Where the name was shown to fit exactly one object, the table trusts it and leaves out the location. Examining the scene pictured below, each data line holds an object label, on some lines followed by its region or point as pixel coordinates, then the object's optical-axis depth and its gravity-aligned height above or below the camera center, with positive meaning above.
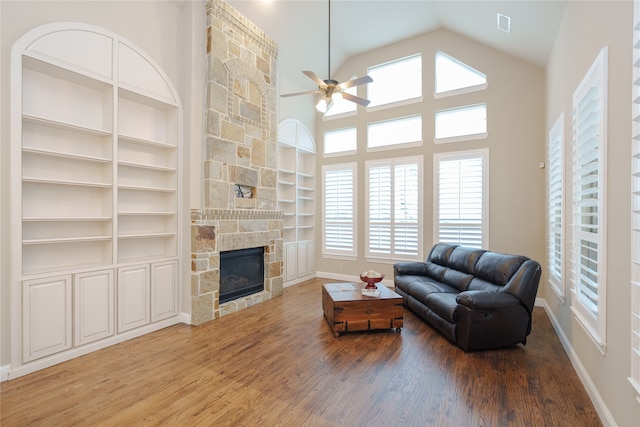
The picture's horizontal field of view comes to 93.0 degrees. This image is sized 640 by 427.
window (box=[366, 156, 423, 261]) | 5.74 +0.10
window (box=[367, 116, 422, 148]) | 5.79 +1.62
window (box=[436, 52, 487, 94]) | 5.23 +2.46
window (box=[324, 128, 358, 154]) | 6.47 +1.59
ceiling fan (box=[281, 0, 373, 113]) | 3.40 +1.47
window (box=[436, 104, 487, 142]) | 5.19 +1.62
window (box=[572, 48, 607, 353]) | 2.11 +0.11
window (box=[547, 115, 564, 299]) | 3.43 +0.14
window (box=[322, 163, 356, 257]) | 6.43 +0.08
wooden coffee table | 3.58 -1.18
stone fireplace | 4.12 +0.77
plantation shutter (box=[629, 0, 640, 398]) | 1.58 -0.06
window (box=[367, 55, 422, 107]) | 5.81 +2.63
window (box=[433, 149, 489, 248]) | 5.12 +0.29
